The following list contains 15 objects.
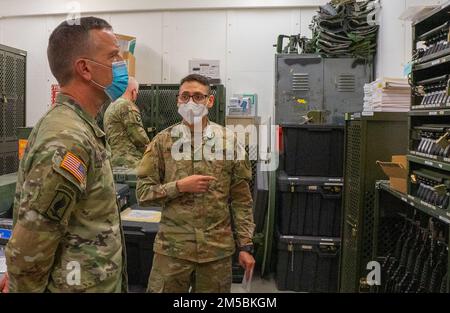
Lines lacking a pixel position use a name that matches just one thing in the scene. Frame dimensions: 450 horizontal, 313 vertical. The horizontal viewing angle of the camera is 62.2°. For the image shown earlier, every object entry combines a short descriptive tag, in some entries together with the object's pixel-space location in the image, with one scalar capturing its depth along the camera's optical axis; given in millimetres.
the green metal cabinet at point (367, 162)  2246
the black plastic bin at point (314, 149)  3066
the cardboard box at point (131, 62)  4340
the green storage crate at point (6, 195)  1854
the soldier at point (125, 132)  3465
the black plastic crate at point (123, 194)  2613
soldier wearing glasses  1766
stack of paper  2221
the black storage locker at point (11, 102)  3727
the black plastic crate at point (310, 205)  3057
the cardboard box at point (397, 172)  1891
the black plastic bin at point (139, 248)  2303
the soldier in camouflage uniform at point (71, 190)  1006
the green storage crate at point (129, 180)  3010
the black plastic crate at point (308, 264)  3082
